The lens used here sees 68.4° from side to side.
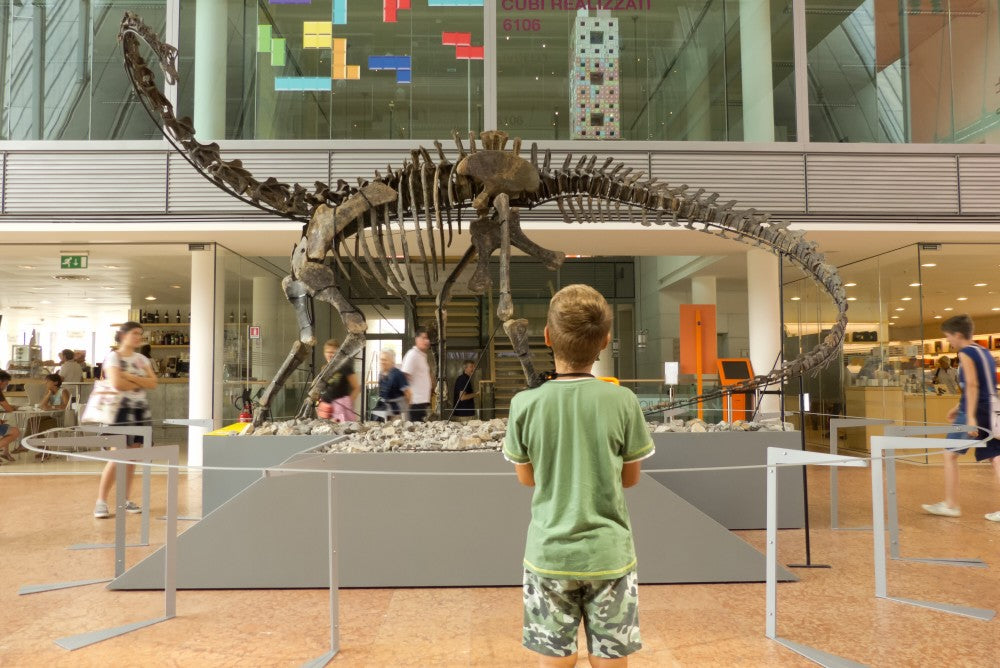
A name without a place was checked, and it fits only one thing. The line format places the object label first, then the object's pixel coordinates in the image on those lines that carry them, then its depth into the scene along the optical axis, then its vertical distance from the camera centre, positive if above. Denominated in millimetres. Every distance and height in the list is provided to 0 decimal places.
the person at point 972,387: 6094 -251
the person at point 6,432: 10062 -959
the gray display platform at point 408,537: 4441 -1078
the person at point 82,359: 13105 +74
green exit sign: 10172 +1414
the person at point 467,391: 6966 -359
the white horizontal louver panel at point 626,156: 9623 +2671
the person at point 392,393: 7746 -338
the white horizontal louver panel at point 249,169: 9336 +2417
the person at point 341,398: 7879 -395
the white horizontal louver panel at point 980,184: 9680 +2280
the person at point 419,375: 7504 -145
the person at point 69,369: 11688 -91
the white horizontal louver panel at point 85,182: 9297 +2293
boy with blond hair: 1916 -376
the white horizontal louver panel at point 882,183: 9648 +2298
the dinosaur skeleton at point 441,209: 5824 +1260
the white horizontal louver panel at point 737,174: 9703 +2432
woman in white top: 6172 -119
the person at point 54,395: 10648 -478
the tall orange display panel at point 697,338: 11773 +336
